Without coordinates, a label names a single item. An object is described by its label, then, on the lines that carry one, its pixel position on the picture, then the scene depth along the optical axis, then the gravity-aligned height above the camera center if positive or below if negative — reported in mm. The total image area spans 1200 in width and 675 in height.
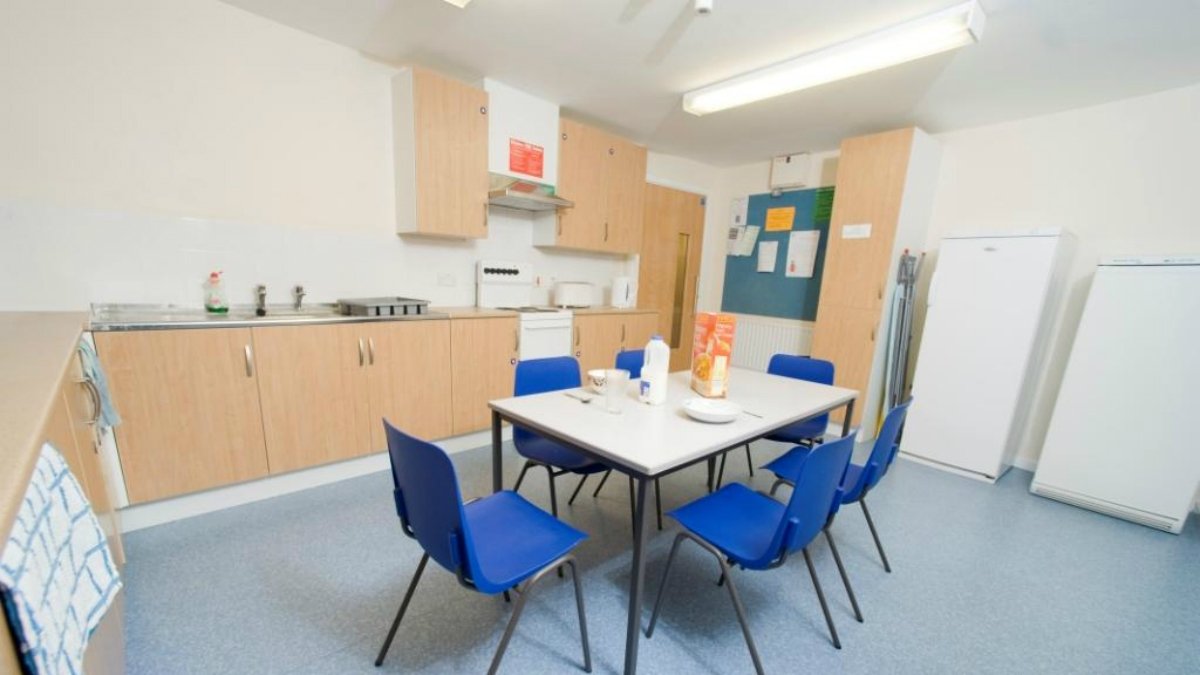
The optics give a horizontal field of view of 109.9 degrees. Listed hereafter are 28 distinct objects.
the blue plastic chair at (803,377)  2410 -627
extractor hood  2977 +474
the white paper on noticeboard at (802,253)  4141 +223
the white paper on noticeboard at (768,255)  4473 +195
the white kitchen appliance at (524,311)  3146 -376
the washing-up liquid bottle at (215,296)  2252 -275
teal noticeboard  4105 -49
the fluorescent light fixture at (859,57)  1913 +1163
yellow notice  4301 +573
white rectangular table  1266 -563
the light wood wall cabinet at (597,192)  3438 +626
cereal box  1822 -360
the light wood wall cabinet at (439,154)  2629 +659
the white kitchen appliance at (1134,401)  2322 -621
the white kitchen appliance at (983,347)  2725 -420
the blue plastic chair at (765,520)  1221 -868
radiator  4309 -690
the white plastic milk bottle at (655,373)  1722 -424
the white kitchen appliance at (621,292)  3961 -242
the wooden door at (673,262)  4574 +75
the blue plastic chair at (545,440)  1909 -857
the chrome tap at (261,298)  2374 -291
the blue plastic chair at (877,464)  1640 -737
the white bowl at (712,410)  1574 -537
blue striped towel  526 -505
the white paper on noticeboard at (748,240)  4621 +358
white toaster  3658 -272
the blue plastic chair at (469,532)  1052 -835
